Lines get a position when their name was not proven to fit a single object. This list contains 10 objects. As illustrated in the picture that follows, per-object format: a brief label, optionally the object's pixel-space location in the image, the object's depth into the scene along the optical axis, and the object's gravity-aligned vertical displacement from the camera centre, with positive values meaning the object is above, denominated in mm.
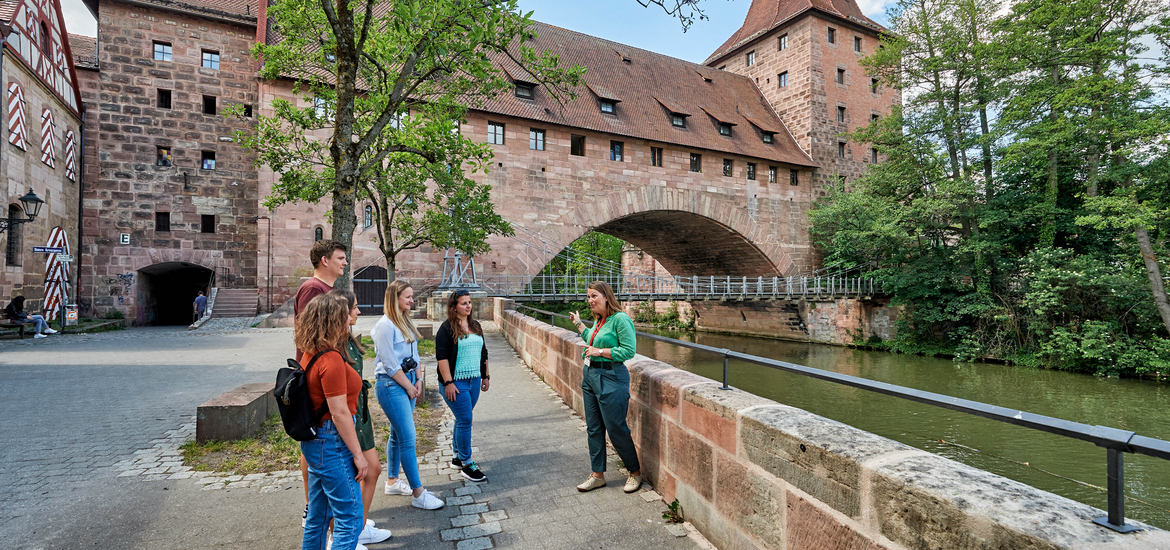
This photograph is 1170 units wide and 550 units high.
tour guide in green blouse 3178 -566
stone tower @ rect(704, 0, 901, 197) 26938 +10150
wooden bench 11680 -902
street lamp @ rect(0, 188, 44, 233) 11296 +1637
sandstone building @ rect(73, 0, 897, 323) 17906 +4880
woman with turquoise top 3547 -531
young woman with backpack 2133 -574
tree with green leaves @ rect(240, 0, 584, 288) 5262 +2441
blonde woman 3014 -504
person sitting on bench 11836 -718
